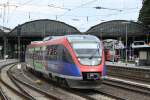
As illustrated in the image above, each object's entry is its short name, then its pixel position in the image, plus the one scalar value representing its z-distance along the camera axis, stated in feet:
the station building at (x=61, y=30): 344.90
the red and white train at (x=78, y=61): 71.20
